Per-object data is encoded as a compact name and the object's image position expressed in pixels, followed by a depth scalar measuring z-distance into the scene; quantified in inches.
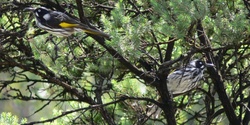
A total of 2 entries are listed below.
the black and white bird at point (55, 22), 424.2
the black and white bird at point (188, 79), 468.8
